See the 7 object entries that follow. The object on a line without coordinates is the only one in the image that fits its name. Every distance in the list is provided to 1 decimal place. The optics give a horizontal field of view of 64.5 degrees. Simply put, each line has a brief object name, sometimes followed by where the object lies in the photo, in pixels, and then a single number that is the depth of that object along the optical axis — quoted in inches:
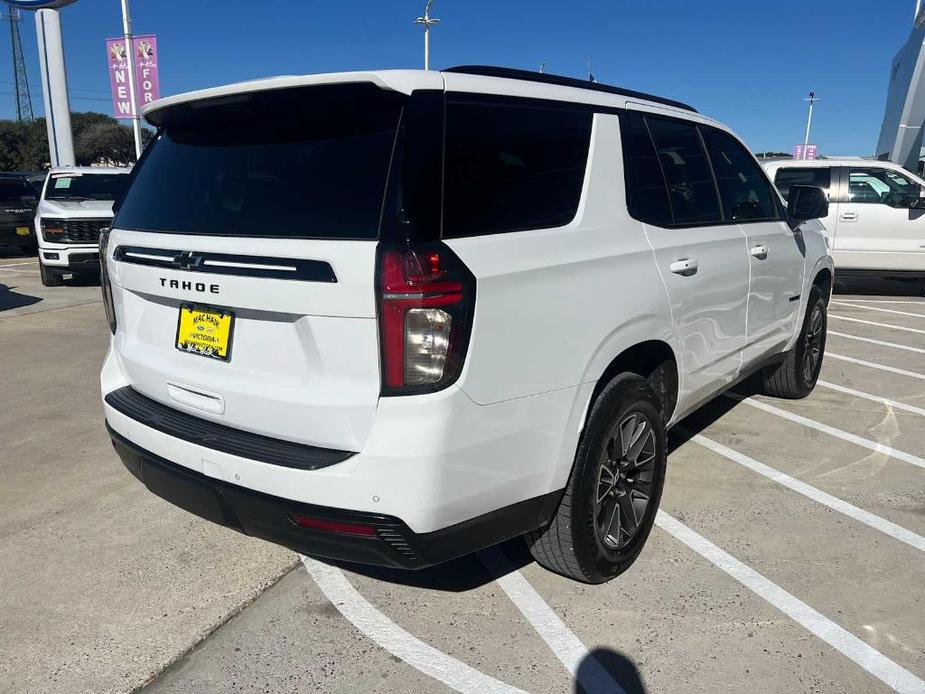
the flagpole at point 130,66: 683.1
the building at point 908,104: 1709.5
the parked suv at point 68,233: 428.8
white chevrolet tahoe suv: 82.0
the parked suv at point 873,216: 419.5
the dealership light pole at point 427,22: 1237.6
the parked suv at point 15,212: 566.9
